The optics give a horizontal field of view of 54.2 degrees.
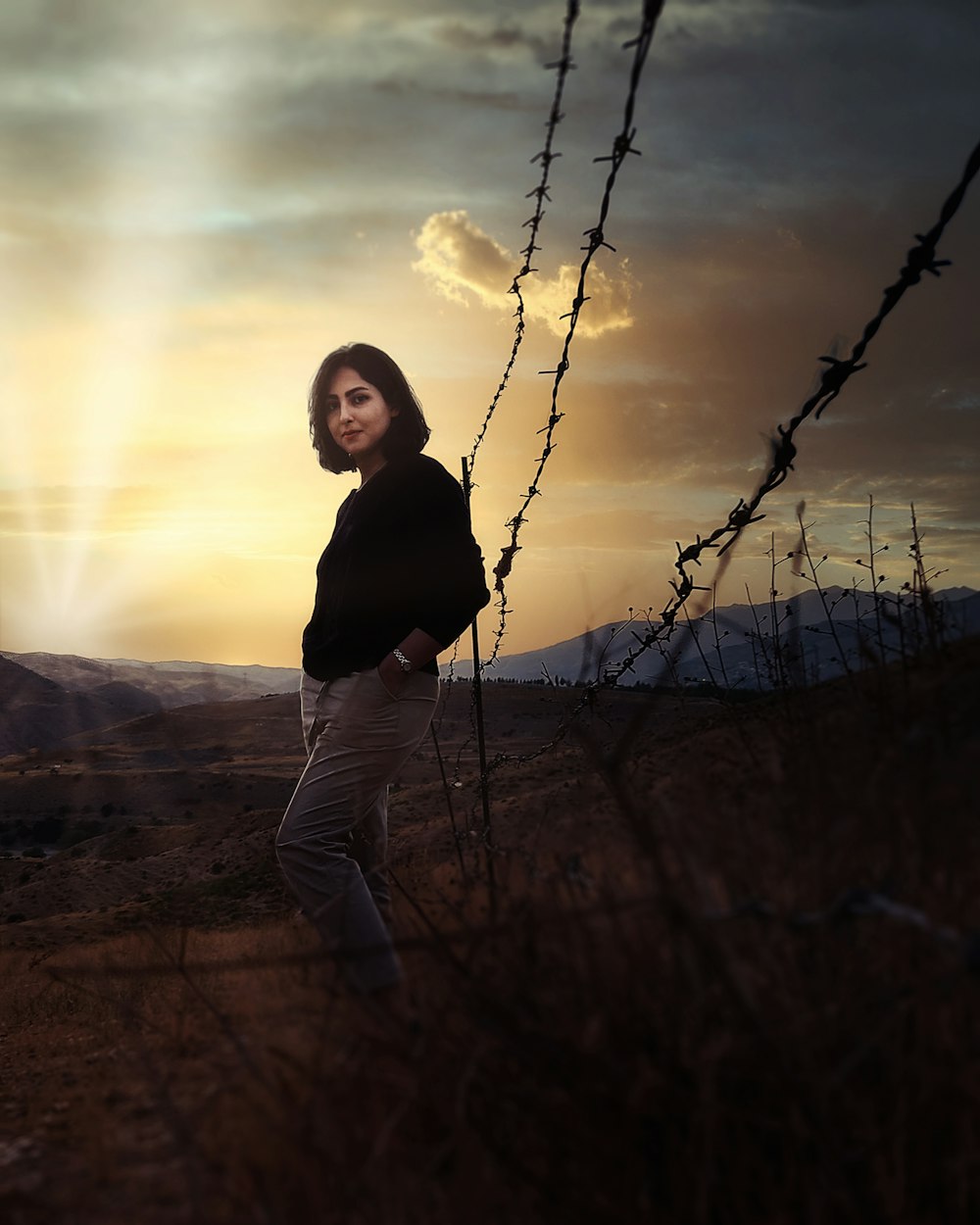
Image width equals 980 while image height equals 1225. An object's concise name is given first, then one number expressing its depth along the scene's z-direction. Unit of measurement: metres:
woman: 3.27
